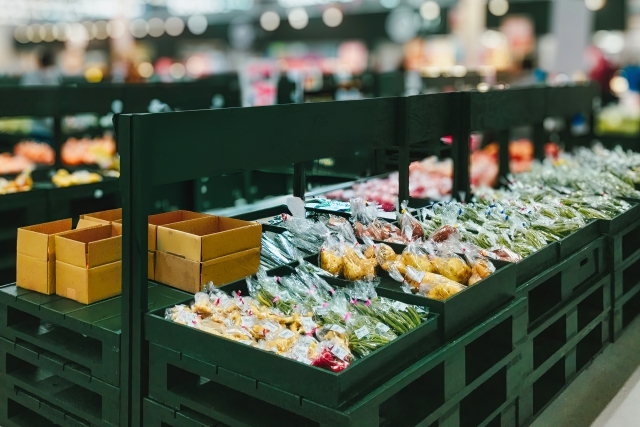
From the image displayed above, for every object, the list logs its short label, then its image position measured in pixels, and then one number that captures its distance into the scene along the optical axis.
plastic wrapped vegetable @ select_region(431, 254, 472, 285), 2.76
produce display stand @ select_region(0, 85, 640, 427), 2.08
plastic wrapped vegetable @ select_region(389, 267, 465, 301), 2.56
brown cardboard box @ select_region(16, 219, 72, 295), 2.63
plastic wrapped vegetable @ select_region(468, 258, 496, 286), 2.73
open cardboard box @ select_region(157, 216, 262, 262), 2.60
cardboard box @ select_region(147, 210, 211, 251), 3.04
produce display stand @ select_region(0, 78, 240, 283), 5.03
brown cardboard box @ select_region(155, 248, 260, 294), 2.62
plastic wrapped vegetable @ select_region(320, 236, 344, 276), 2.78
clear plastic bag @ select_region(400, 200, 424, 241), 3.20
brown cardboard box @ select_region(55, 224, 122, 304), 2.54
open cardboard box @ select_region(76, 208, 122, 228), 2.92
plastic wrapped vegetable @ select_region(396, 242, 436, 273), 2.79
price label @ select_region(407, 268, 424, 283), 2.64
